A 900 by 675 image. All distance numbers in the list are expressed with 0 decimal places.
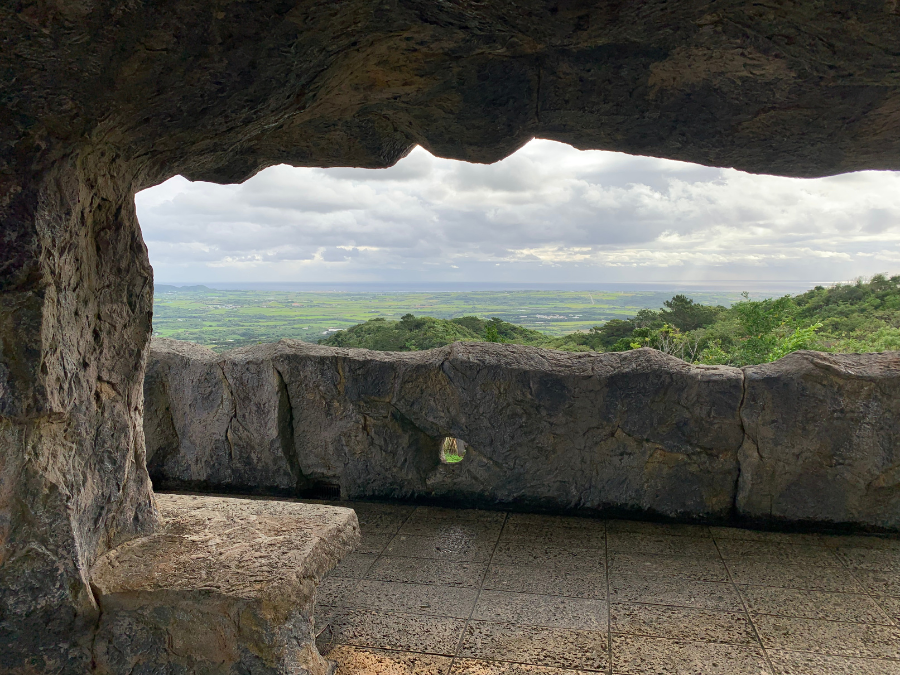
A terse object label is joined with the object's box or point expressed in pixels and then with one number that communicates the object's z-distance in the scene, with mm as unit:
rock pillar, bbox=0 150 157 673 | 2088
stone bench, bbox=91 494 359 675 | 2312
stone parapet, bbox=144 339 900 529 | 4027
